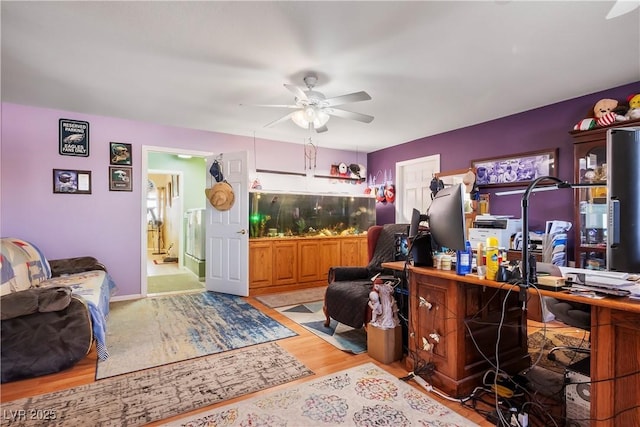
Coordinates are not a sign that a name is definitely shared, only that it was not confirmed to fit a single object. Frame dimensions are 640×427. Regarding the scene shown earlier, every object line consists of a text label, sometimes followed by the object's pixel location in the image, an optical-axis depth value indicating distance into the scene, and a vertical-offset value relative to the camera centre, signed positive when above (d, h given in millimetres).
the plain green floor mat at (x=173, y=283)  4840 -1169
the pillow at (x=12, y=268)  2605 -483
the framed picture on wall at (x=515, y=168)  3576 +566
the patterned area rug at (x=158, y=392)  1783 -1160
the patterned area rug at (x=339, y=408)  1730 -1157
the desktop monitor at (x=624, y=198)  1065 +52
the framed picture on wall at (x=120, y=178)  4102 +481
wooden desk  1311 -690
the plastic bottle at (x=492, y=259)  1705 -252
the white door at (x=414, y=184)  5137 +521
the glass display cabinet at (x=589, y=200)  2980 +125
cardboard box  2428 -1033
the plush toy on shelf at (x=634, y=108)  2791 +955
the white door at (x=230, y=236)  4422 -331
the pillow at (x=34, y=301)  2174 -631
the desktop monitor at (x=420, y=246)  2182 -235
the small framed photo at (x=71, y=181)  3789 +412
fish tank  4867 -5
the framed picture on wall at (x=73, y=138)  3799 +954
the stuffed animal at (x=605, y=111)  2896 +972
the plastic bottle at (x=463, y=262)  1869 -292
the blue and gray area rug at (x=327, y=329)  2756 -1167
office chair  2051 -687
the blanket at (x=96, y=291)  2463 -721
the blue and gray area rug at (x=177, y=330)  2510 -1153
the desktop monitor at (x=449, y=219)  1727 -32
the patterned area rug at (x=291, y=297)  4078 -1172
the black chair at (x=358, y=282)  2727 -696
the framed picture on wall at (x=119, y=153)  4090 +809
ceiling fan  2719 +964
